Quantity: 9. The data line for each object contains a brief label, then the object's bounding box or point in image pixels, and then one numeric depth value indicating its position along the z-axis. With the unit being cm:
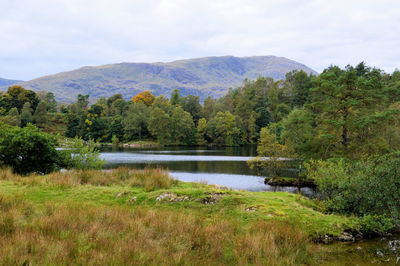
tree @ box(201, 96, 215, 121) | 9706
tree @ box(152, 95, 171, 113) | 9125
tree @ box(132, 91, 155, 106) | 11076
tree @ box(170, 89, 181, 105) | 10019
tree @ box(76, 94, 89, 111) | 9882
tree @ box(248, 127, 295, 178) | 2761
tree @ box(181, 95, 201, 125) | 9631
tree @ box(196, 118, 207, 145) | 8454
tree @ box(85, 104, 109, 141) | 8494
